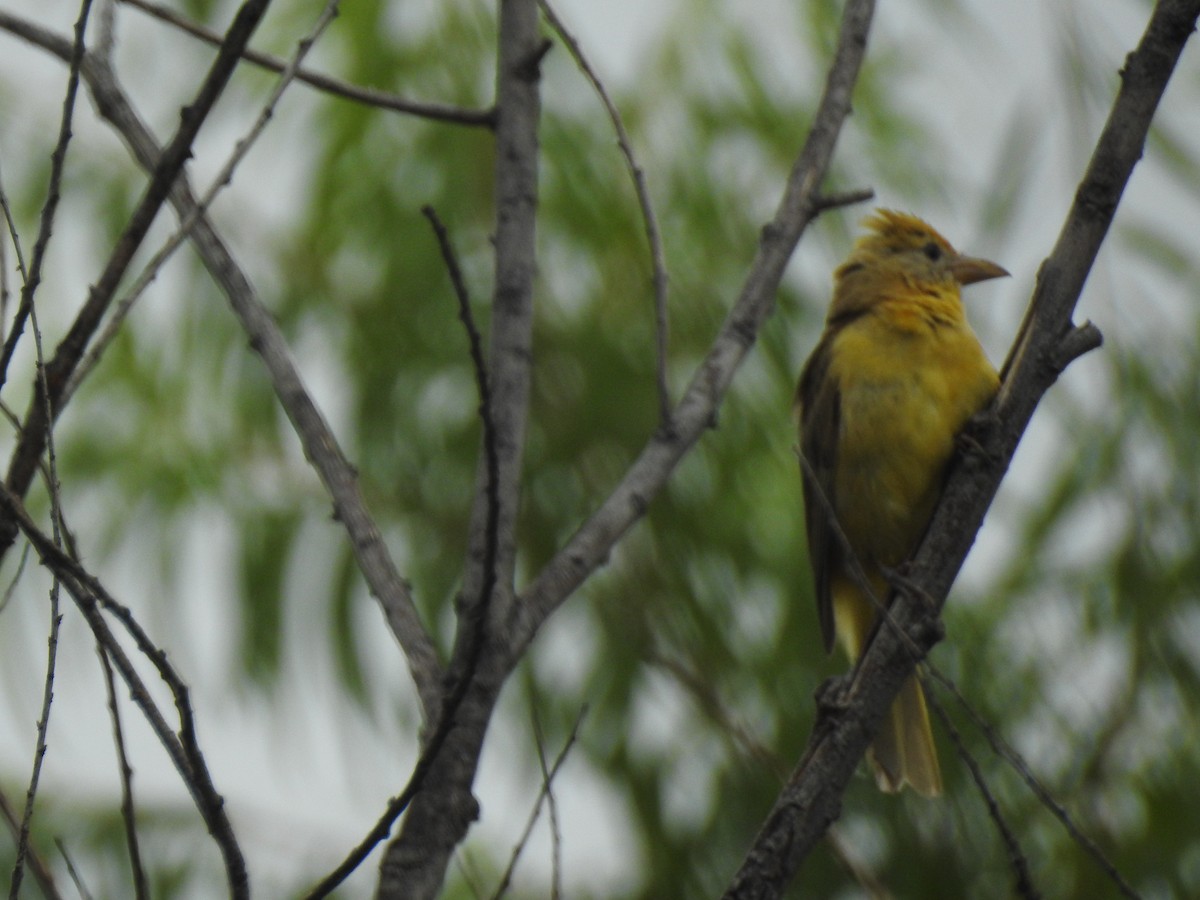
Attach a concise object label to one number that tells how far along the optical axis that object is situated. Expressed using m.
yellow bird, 8.24
